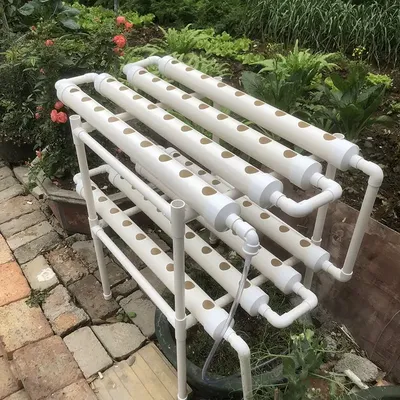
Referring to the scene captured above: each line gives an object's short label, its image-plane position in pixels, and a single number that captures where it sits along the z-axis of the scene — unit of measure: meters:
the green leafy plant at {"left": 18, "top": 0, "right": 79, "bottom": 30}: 3.54
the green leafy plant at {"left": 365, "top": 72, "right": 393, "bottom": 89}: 2.97
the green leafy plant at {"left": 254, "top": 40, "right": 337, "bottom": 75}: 2.83
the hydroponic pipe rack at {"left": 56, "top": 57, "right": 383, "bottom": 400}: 1.18
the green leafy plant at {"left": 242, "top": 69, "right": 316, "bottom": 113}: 2.41
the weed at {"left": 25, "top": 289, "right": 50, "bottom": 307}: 2.25
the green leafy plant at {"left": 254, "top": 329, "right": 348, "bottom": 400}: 1.38
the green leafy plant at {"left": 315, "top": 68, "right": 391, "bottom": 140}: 2.26
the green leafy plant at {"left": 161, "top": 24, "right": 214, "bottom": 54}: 3.55
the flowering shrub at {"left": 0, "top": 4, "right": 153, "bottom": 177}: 2.41
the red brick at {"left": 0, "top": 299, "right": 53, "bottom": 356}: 2.07
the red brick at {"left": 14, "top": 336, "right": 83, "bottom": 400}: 1.89
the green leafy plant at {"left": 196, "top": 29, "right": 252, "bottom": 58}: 3.64
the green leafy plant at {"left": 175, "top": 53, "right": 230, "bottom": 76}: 3.08
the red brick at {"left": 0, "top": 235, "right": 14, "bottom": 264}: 2.50
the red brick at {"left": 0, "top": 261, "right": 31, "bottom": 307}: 2.28
